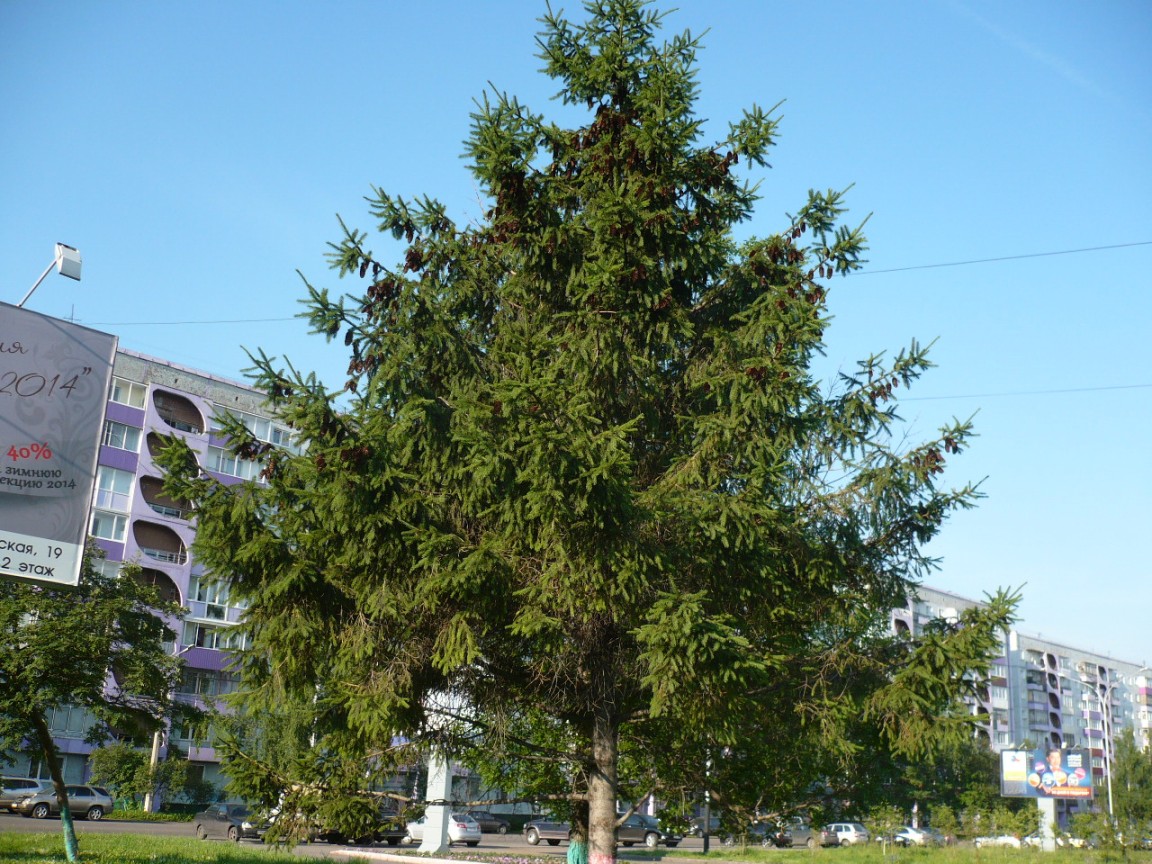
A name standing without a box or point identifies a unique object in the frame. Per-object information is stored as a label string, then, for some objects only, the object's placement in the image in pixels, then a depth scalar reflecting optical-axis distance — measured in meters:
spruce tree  11.08
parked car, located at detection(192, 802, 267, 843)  38.06
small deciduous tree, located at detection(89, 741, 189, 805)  44.72
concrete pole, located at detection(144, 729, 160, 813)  47.75
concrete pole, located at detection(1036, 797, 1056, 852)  36.12
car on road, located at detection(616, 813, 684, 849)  50.69
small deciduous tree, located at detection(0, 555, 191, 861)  19.35
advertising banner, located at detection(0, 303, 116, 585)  11.92
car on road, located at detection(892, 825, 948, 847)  39.94
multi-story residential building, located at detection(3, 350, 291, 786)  55.84
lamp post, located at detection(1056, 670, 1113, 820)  63.62
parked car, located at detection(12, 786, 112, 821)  39.62
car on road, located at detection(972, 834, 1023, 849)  34.19
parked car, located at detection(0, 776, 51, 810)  39.66
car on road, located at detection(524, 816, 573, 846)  48.53
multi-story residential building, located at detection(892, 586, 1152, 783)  117.19
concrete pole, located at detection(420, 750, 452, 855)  28.83
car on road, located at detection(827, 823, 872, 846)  59.84
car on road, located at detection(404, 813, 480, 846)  44.56
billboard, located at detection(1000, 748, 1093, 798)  46.66
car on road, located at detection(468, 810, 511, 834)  52.94
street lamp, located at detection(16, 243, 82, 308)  15.23
